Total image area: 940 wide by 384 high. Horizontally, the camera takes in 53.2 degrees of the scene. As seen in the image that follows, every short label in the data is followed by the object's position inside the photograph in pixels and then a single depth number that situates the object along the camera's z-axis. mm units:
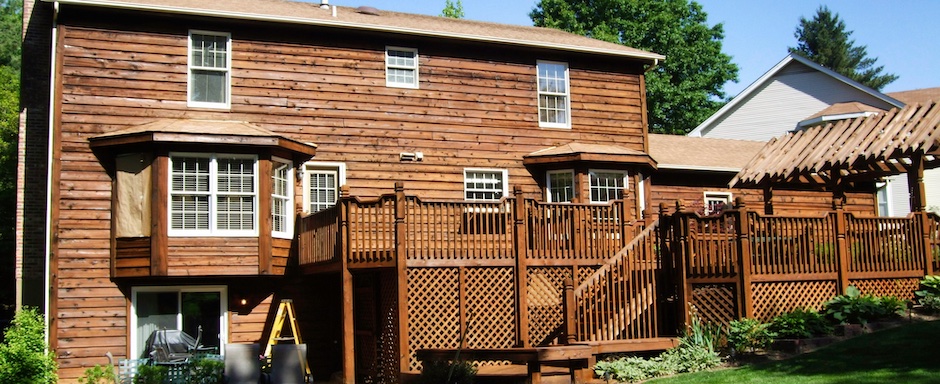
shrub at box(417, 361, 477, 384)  14109
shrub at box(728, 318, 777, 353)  14641
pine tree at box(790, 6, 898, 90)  67312
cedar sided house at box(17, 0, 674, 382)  16453
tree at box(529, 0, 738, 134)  46188
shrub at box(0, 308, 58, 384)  16953
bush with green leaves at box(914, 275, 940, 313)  15961
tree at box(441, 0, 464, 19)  50000
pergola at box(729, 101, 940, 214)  17219
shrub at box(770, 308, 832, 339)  14733
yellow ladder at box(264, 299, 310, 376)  17234
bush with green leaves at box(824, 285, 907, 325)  15375
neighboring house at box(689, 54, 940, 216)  35094
